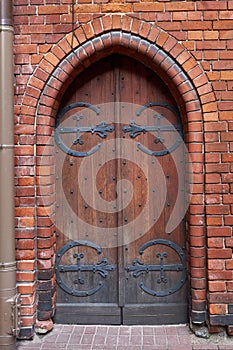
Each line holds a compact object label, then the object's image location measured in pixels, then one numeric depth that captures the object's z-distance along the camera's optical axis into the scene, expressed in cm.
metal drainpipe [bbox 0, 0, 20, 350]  348
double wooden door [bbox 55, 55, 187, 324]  409
